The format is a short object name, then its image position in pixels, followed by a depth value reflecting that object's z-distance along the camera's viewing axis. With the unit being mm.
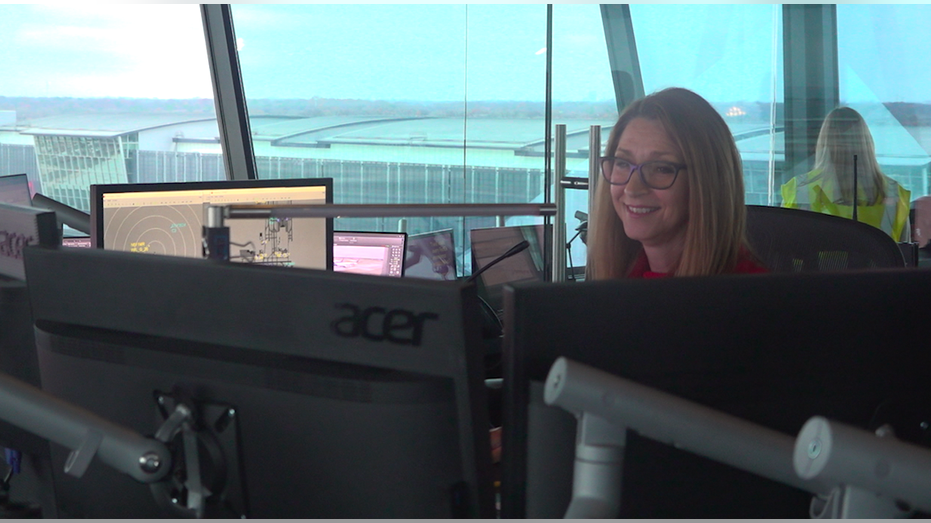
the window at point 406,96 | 4898
